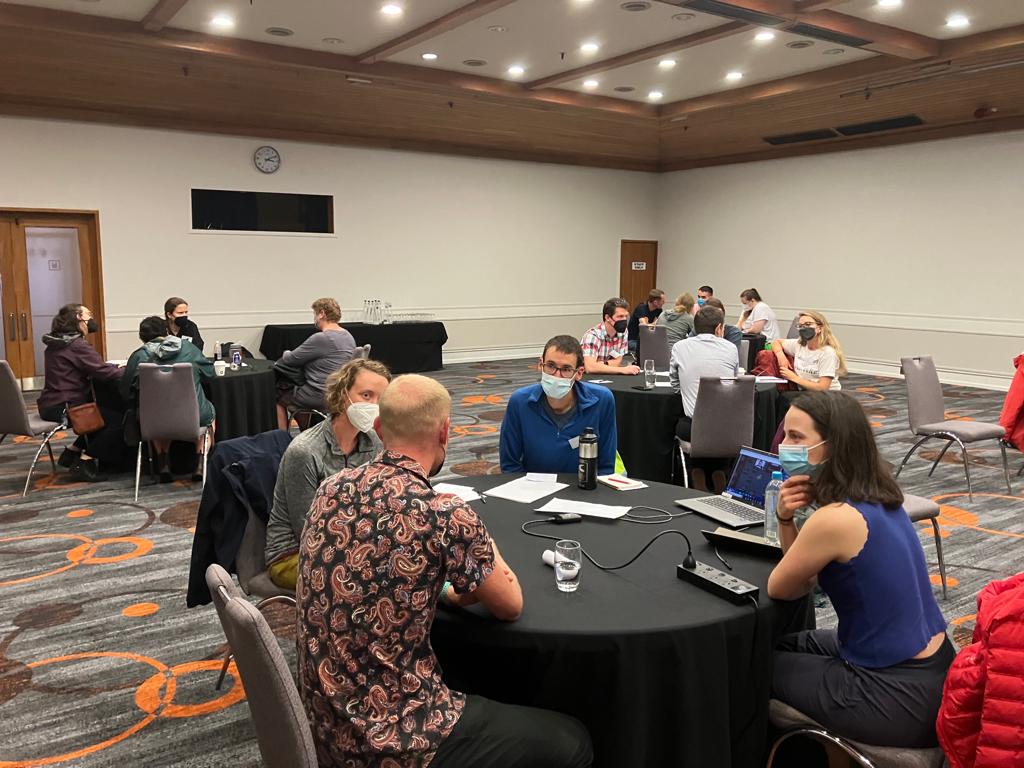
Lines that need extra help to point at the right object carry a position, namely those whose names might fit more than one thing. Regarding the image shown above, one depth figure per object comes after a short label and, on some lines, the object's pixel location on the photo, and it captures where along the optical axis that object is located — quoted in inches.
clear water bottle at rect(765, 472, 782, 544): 101.8
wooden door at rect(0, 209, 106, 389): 393.1
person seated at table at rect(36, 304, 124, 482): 228.7
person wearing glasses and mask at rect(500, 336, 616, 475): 142.0
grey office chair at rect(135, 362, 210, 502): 213.9
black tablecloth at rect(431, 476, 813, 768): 77.5
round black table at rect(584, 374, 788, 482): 223.0
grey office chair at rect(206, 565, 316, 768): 64.4
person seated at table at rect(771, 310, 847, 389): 244.5
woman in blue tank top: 80.3
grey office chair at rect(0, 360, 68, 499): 221.5
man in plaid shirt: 272.5
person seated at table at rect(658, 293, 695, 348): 331.6
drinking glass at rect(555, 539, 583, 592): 86.1
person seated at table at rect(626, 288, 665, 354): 404.5
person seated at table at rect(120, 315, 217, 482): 227.0
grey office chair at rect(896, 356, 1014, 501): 219.3
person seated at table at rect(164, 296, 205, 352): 300.2
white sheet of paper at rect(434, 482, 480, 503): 116.6
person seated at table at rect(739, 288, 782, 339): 419.8
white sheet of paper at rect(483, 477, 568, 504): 117.8
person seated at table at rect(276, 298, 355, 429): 257.3
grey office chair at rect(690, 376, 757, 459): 199.9
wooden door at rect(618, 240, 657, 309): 620.7
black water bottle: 121.1
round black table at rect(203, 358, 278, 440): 246.7
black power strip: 83.1
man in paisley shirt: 66.9
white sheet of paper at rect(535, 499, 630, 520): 110.4
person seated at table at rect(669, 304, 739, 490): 214.4
